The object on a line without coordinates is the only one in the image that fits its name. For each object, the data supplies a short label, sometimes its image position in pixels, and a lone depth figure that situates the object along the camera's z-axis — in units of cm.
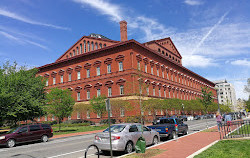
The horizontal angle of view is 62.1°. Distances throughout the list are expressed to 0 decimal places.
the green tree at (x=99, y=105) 3453
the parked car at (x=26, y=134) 1567
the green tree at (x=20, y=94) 2230
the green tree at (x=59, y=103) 2723
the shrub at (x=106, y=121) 3828
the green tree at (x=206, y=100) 3722
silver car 991
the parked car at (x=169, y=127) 1440
